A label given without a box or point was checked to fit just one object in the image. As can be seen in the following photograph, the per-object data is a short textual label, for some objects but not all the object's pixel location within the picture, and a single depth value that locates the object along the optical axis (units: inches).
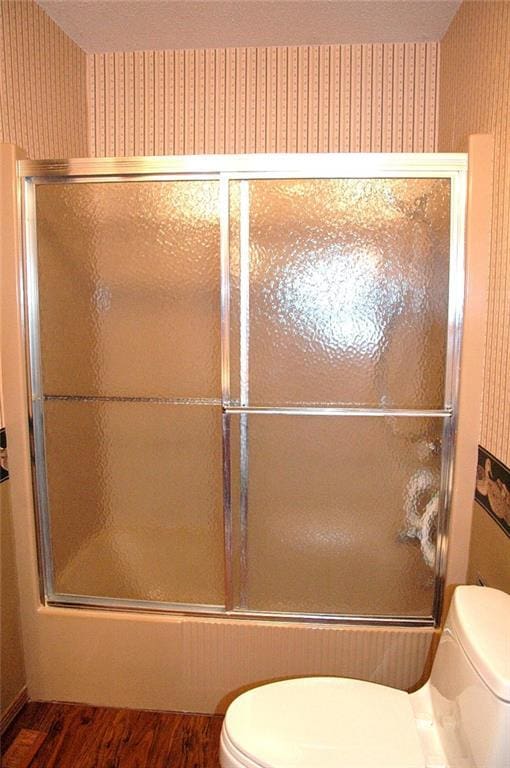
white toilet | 34.2
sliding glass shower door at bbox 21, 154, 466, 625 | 56.1
